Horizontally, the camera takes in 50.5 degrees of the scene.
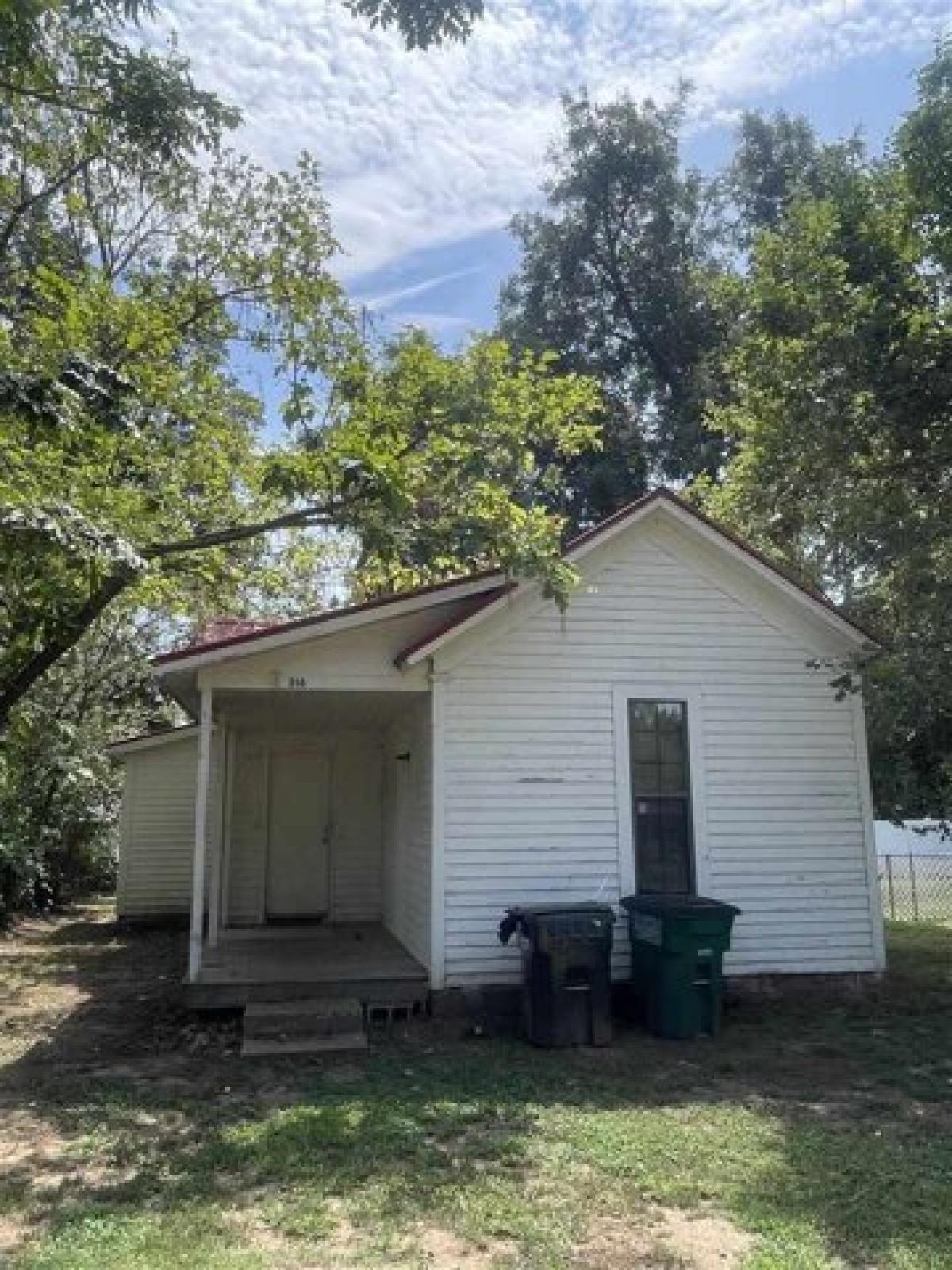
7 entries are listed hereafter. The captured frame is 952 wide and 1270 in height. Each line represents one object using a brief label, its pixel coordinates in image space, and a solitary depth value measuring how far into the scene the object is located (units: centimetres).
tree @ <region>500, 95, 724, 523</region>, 2578
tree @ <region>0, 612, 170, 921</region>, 1597
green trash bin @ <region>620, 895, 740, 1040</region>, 852
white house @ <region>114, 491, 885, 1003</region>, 920
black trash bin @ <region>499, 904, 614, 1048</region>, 816
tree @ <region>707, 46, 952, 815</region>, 933
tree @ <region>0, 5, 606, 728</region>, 639
